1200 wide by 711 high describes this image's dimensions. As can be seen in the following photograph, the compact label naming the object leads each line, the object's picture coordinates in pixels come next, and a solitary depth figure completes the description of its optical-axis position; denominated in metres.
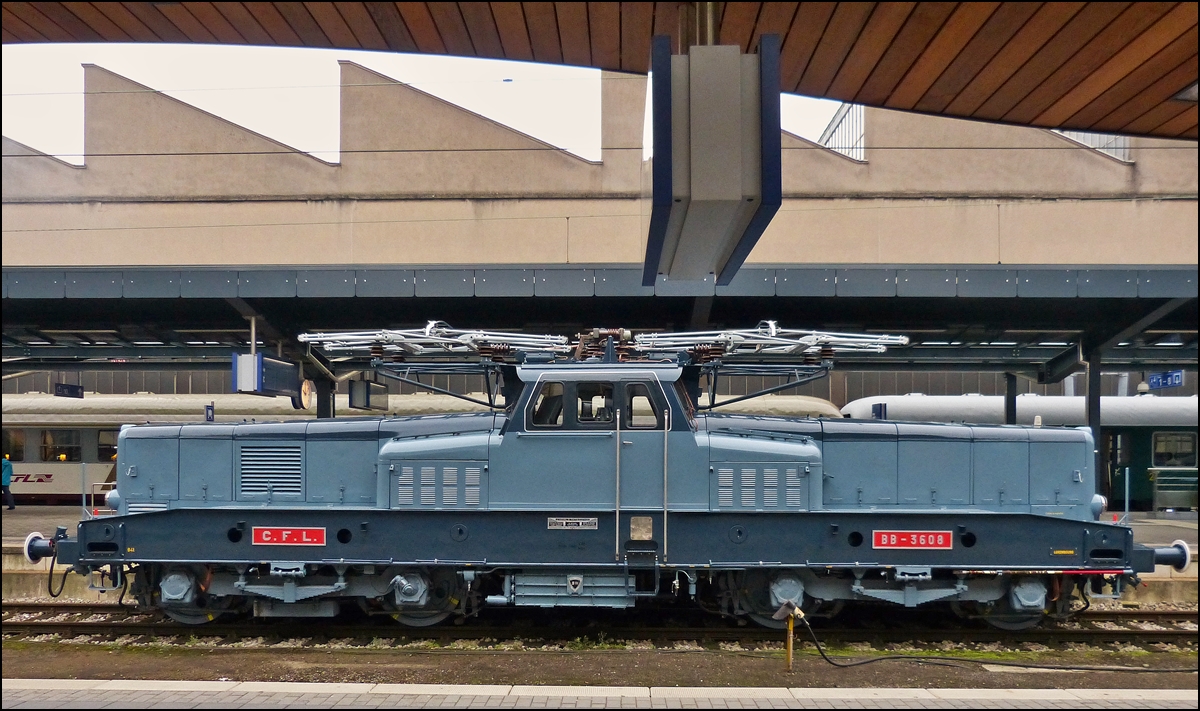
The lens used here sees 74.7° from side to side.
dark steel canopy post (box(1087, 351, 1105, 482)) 15.22
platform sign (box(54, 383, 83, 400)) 20.10
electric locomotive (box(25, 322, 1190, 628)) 8.95
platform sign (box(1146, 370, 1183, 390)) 17.67
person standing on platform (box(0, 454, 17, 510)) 18.35
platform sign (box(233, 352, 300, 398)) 13.45
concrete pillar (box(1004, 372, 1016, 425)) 18.64
